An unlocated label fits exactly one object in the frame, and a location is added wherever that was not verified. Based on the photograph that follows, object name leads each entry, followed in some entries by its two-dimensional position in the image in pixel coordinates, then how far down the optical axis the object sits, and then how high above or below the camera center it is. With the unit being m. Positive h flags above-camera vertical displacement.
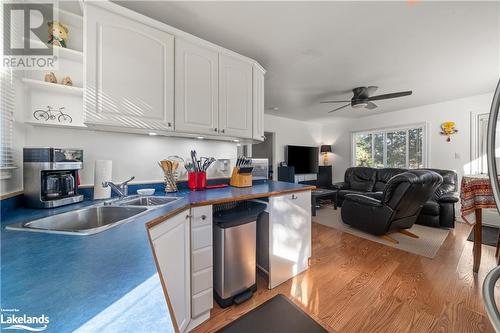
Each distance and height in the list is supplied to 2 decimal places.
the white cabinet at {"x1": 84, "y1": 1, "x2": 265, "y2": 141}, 1.31 +0.71
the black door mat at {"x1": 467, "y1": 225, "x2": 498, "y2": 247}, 2.65 -1.05
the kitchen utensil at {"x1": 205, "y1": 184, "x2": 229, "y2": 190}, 1.96 -0.22
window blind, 1.12 +0.28
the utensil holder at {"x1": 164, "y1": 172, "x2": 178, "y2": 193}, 1.75 -0.16
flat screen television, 5.39 +0.23
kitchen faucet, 1.39 -0.18
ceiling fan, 3.15 +1.18
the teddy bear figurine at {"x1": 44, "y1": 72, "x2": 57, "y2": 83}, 1.35 +0.62
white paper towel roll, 1.47 -0.09
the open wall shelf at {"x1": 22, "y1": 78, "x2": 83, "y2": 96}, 1.27 +0.55
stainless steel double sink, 0.97 -0.31
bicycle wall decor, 1.35 +0.36
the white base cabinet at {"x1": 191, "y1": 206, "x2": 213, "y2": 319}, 1.34 -0.70
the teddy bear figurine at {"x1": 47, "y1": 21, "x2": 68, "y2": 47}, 1.34 +0.94
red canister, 1.88 -0.15
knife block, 1.99 -0.14
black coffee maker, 1.18 -0.09
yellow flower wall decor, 3.83 +0.77
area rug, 2.47 -1.07
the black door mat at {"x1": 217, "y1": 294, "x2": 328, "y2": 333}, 0.72 -0.63
